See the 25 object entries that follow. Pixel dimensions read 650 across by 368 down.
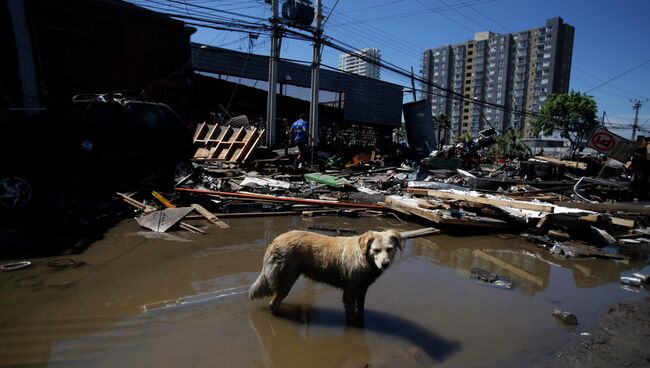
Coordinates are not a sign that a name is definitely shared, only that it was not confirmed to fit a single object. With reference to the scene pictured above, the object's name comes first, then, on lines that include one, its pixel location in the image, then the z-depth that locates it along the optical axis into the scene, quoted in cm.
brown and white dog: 404
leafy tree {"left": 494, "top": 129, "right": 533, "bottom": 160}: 5659
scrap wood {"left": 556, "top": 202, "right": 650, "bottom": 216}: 1012
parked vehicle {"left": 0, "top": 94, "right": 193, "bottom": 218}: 792
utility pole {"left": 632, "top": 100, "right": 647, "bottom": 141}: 6752
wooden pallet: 1698
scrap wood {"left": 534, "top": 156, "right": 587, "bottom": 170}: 1712
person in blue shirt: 1709
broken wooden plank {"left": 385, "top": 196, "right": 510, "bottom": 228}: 853
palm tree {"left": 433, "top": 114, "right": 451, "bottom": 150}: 6544
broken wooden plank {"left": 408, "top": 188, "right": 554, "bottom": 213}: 891
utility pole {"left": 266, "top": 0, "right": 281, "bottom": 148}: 2014
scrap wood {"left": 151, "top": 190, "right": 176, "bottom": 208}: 881
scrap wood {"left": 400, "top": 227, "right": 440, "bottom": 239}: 821
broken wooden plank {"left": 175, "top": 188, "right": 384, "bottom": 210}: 1004
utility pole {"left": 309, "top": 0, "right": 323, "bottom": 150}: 2081
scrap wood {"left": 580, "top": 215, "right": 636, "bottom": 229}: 931
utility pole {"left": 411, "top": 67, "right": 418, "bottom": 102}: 2332
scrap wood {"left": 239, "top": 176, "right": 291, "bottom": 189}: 1267
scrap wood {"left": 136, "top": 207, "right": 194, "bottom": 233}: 771
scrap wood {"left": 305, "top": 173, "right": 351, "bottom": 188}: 1394
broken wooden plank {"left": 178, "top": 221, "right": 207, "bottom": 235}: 768
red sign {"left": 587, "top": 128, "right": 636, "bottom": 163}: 1341
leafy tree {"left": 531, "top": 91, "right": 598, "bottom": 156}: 5584
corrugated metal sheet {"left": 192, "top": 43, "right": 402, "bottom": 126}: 2258
